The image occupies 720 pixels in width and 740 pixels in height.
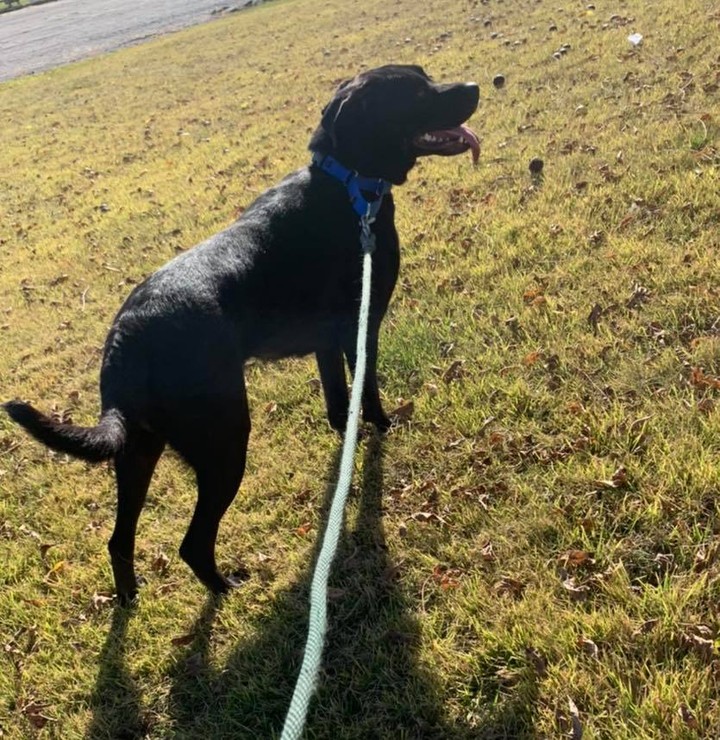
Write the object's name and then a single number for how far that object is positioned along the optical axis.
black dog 2.60
